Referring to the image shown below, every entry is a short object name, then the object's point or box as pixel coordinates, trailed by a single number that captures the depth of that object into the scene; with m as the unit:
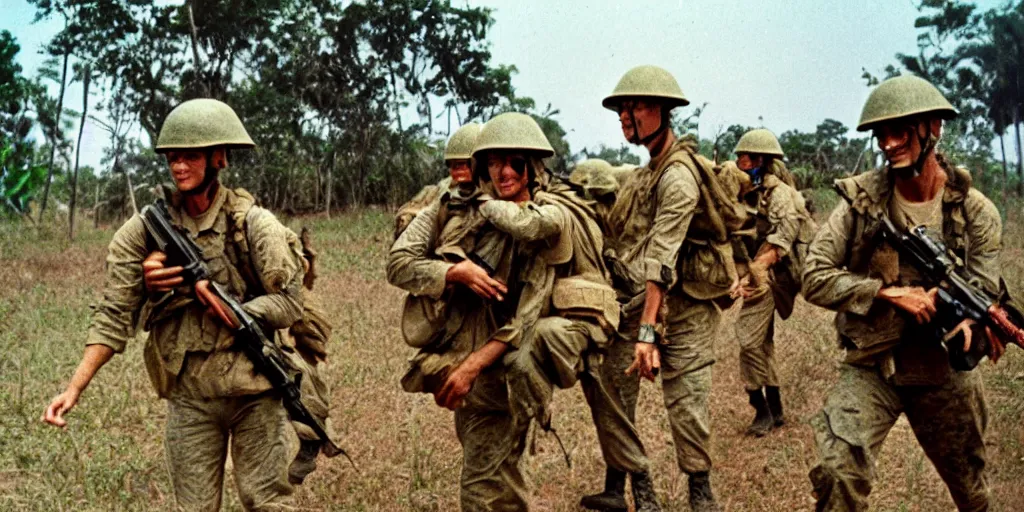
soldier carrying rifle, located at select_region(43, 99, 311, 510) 4.36
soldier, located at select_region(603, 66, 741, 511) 5.32
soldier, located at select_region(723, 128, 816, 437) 7.85
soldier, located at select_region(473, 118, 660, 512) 4.43
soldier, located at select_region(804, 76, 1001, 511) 4.33
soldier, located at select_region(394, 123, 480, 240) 7.21
